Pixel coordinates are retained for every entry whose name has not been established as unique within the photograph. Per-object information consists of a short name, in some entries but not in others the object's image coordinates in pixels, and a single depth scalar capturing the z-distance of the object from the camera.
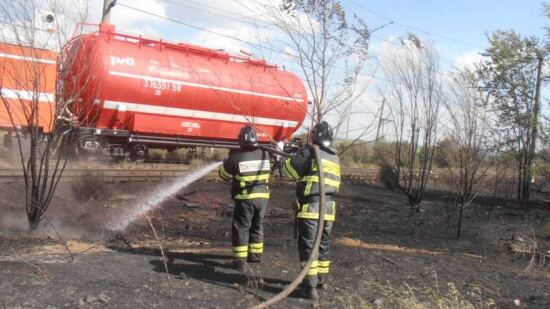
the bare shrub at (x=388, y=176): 16.89
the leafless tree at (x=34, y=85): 6.21
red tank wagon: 13.20
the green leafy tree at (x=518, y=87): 13.09
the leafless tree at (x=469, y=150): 9.35
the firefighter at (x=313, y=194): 5.01
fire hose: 4.39
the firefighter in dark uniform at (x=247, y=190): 5.72
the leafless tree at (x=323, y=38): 6.66
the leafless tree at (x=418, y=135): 11.30
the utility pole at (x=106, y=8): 15.92
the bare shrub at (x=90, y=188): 10.29
